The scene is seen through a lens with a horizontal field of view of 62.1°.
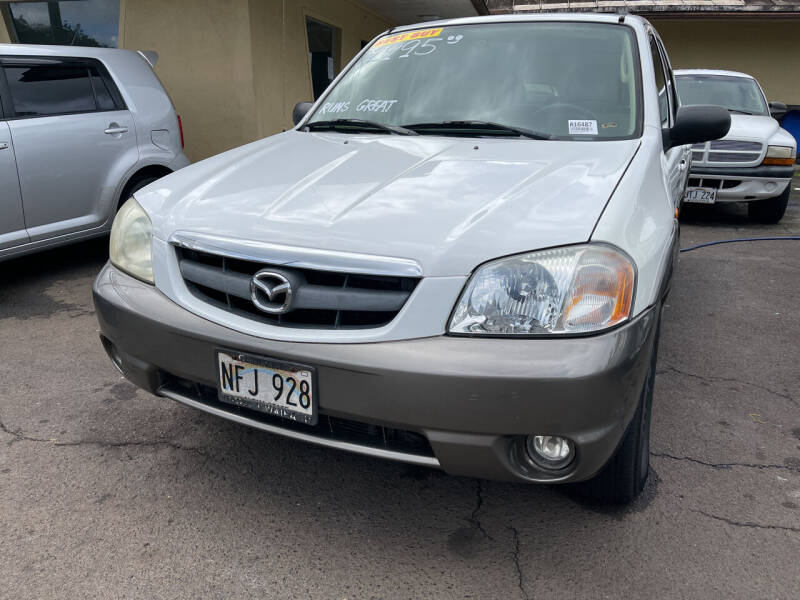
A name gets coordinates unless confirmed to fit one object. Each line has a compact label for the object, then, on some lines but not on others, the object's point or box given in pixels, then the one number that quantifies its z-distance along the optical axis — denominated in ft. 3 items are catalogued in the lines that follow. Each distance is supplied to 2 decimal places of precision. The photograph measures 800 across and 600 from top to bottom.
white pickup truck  21.68
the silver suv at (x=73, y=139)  13.87
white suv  5.36
